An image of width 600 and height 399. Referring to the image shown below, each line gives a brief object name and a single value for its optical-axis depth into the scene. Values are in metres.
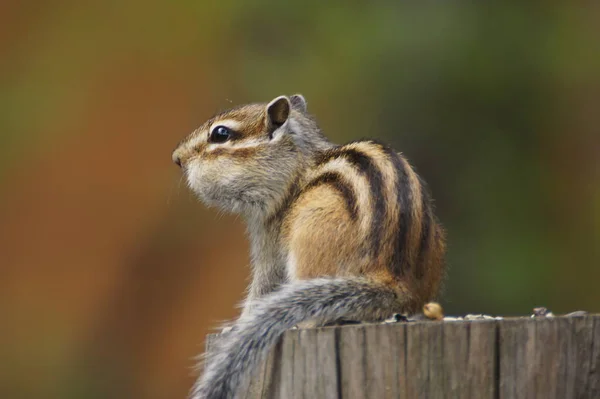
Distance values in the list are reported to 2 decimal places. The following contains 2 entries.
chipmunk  5.82
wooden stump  5.03
